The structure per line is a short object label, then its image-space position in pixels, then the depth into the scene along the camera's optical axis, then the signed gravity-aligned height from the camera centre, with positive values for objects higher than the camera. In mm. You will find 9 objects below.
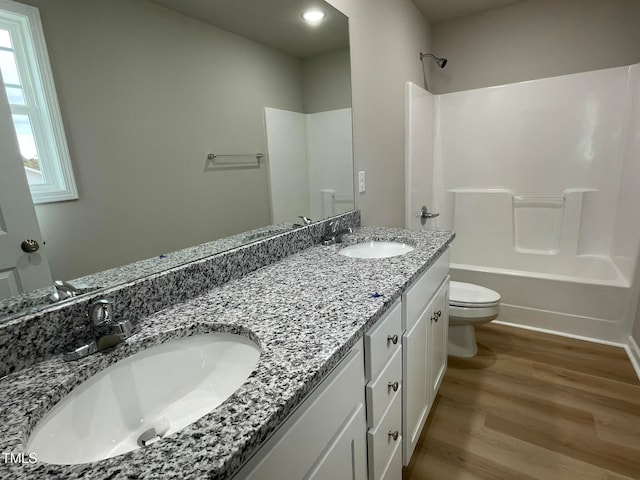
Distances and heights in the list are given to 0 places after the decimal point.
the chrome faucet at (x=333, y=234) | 1632 -322
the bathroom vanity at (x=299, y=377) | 480 -368
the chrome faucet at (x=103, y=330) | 723 -332
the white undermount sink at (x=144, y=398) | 608 -454
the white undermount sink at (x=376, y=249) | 1604 -403
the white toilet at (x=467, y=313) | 2004 -901
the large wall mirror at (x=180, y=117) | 786 +182
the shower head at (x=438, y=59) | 2646 +804
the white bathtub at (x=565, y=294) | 2217 -963
